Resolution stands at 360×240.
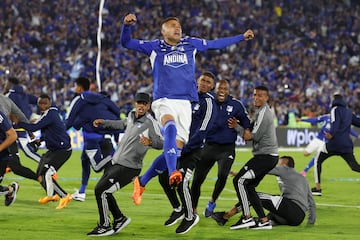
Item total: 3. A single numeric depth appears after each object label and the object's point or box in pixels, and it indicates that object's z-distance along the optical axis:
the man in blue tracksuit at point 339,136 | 18.06
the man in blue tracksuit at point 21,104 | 16.44
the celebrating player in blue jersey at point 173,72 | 10.52
